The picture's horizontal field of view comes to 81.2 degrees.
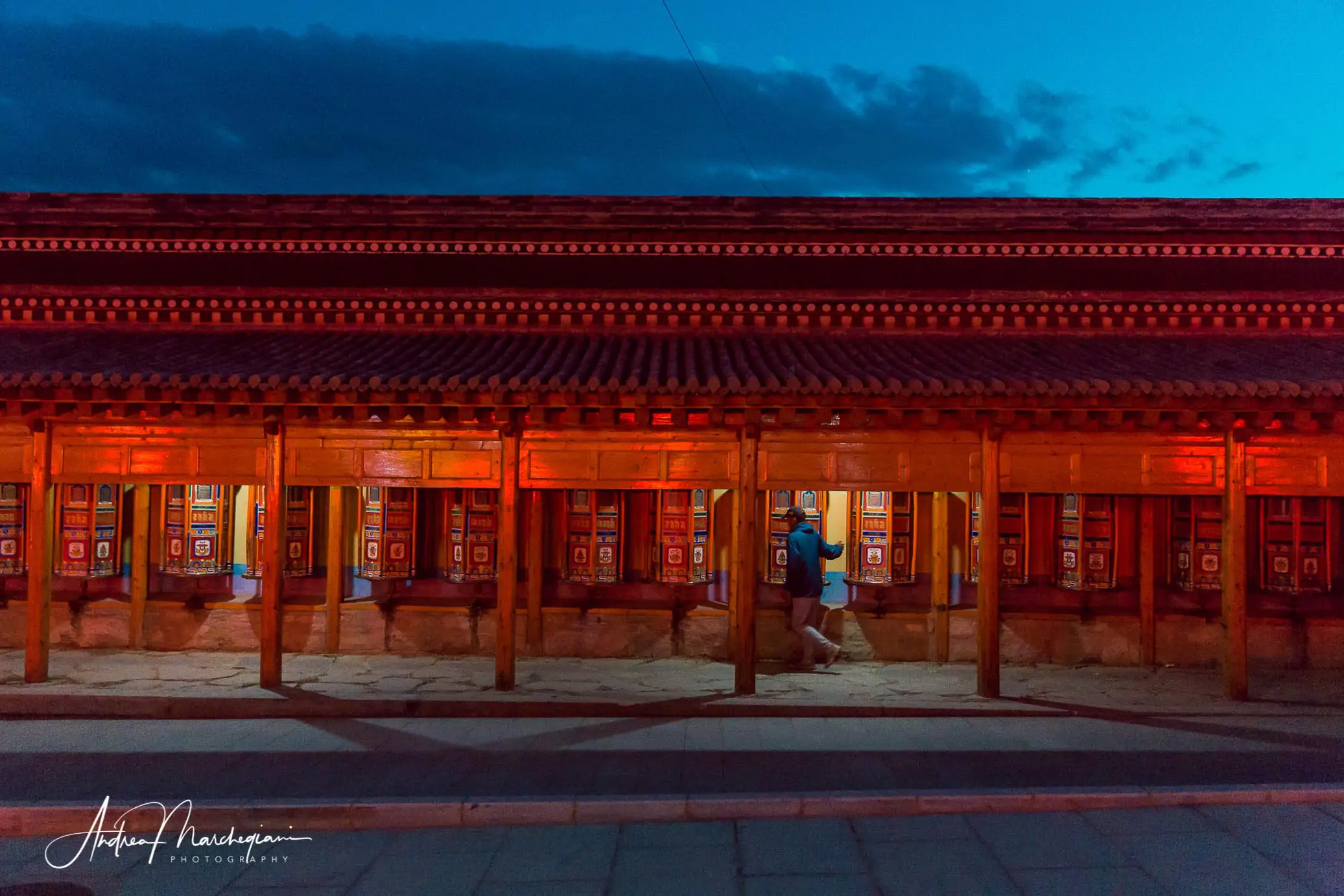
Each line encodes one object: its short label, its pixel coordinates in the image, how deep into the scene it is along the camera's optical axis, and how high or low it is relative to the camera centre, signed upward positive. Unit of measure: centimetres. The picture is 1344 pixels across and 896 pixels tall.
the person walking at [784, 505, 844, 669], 932 -106
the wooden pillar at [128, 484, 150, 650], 1031 -114
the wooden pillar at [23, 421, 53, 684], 834 -84
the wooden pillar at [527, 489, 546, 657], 1014 -115
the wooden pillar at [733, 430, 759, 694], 816 -83
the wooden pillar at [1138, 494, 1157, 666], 992 -116
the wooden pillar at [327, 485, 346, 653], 1027 -109
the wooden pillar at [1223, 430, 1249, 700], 812 -64
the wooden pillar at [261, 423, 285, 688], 826 -91
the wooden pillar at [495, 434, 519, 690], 830 -96
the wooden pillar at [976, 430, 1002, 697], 813 -87
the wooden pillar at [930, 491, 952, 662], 1002 -105
